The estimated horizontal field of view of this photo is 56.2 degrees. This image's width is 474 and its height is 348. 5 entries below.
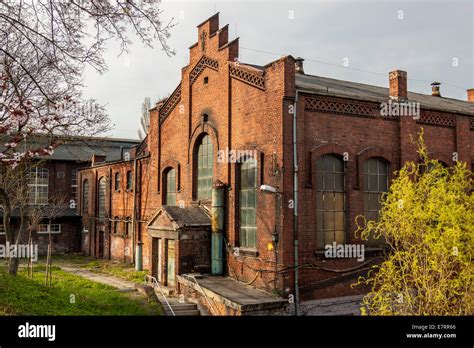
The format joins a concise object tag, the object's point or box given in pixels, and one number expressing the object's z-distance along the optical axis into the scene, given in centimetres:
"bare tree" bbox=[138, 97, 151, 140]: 4403
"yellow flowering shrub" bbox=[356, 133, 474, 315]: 830
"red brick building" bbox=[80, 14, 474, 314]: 1362
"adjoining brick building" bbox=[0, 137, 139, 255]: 3138
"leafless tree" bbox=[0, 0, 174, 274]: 786
